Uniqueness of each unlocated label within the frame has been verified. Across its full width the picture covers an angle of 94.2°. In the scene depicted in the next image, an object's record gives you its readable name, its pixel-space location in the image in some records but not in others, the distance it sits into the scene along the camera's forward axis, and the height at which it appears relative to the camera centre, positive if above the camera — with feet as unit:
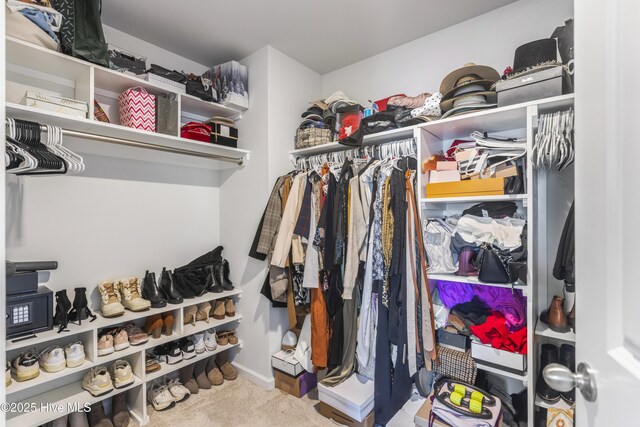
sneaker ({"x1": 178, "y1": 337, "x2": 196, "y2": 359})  6.62 -2.99
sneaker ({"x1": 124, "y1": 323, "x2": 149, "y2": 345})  5.83 -2.40
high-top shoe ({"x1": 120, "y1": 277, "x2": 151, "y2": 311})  5.83 -1.66
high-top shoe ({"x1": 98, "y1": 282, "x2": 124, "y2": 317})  5.60 -1.66
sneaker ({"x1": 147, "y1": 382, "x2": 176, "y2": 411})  6.08 -3.80
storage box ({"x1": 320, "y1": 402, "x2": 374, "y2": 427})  5.41 -3.83
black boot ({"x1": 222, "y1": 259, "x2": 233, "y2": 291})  7.48 -1.60
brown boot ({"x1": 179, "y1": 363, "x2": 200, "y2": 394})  6.66 -3.73
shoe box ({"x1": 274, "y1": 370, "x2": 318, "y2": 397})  6.58 -3.82
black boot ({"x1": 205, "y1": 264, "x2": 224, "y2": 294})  7.26 -1.67
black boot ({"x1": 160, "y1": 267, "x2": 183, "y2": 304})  6.44 -1.65
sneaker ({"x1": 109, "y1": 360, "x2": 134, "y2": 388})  5.50 -2.99
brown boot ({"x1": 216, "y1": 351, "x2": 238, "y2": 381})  7.27 -3.79
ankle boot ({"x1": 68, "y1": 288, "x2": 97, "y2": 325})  5.43 -1.73
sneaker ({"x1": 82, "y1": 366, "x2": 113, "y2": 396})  5.28 -3.02
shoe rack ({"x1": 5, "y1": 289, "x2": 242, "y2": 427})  4.76 -3.04
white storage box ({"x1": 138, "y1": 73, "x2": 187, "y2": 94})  5.97 +2.74
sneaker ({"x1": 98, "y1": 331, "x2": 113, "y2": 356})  5.36 -2.37
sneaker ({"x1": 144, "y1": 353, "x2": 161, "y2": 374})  6.02 -3.08
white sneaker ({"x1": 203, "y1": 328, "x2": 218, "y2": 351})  7.00 -2.99
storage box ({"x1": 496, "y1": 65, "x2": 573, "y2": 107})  4.32 +1.95
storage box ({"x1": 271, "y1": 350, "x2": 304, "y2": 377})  6.58 -3.36
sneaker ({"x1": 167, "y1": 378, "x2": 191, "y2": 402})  6.32 -3.80
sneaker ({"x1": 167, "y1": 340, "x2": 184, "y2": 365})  6.38 -3.02
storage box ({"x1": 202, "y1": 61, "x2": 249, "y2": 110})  7.05 +3.14
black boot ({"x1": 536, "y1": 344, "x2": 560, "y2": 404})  4.40 -2.55
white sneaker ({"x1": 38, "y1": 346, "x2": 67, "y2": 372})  4.90 -2.42
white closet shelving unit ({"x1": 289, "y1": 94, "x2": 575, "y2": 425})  4.44 +0.28
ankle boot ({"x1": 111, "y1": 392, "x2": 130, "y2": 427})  5.57 -3.76
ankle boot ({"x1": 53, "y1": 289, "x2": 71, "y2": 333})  5.11 -1.69
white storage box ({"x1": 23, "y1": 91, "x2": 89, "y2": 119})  4.58 +1.78
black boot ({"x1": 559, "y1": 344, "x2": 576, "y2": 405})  4.63 -2.21
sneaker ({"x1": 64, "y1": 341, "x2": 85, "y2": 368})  5.09 -2.43
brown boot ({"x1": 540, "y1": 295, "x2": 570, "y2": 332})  4.46 -1.57
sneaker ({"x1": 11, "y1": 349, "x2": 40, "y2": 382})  4.62 -2.41
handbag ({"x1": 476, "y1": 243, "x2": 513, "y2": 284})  4.64 -0.81
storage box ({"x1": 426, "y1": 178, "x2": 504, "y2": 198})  4.74 +0.44
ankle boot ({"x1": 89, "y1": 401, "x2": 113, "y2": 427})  5.40 -3.72
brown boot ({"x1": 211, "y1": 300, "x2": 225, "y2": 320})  7.20 -2.37
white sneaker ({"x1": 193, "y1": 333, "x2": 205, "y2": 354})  6.82 -2.97
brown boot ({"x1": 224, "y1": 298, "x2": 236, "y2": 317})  7.36 -2.32
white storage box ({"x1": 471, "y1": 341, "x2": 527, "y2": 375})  4.52 -2.27
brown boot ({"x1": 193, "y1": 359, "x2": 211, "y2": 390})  6.82 -3.74
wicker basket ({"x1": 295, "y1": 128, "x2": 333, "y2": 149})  6.95 +1.83
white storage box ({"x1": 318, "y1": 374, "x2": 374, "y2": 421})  5.36 -3.38
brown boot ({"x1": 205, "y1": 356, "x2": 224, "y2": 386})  6.96 -3.77
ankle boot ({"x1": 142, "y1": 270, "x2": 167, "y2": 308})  6.18 -1.67
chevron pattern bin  5.76 +2.07
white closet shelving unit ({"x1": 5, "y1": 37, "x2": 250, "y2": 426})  4.75 +1.35
